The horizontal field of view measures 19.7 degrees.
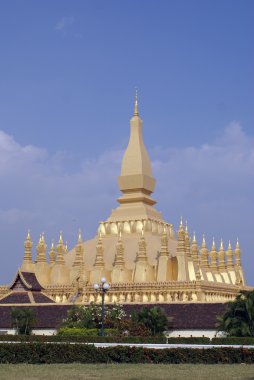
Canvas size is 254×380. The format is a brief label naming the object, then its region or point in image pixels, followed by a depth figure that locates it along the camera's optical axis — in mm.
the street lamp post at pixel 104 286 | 30766
